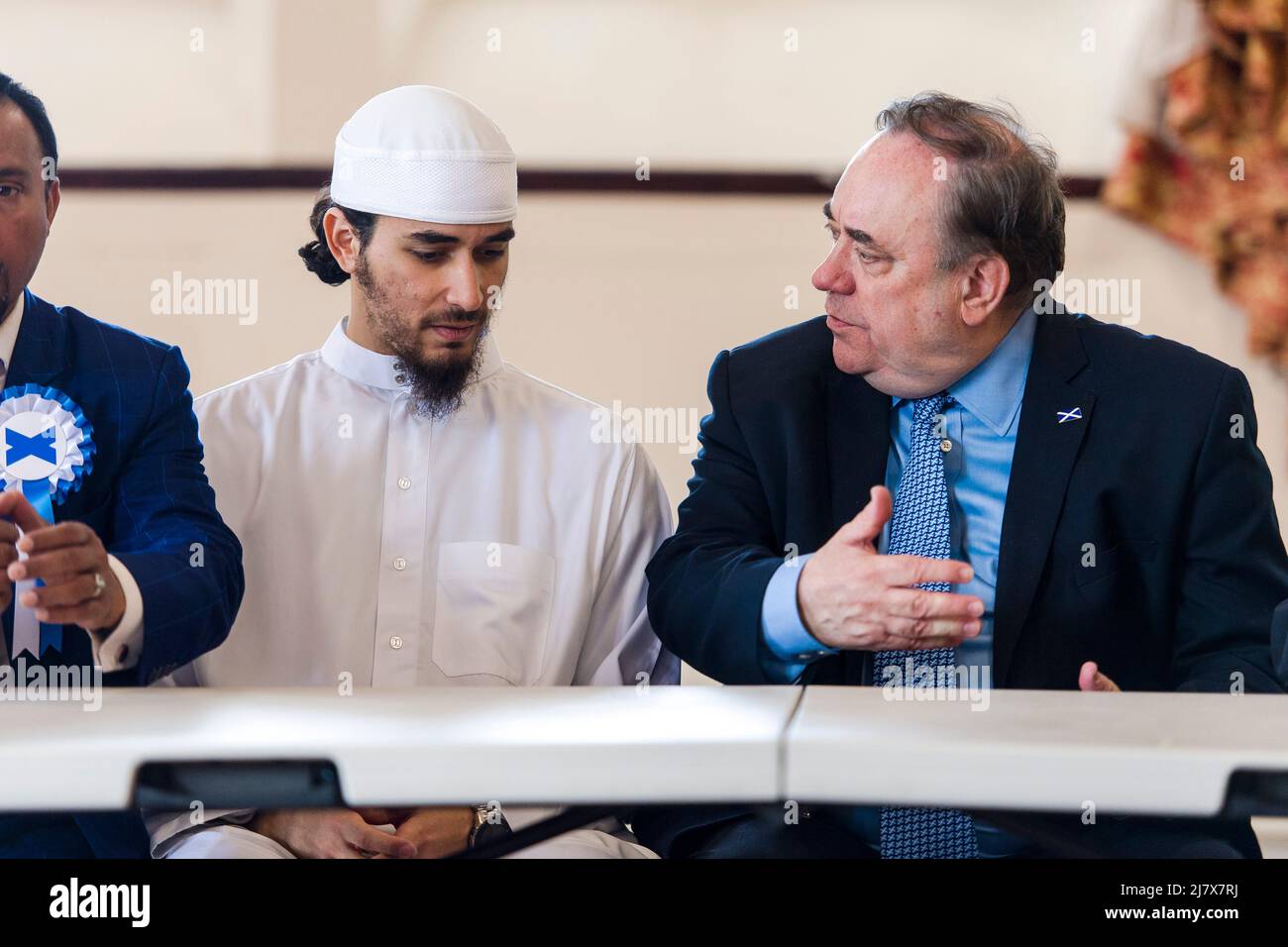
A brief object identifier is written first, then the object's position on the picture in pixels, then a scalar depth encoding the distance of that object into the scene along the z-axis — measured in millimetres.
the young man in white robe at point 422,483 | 2436
